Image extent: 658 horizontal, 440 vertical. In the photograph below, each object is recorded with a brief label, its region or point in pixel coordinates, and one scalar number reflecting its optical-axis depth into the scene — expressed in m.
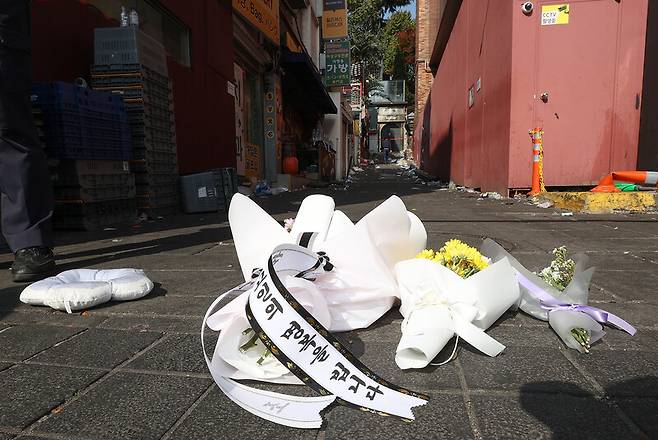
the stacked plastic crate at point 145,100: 4.62
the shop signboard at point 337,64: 16.77
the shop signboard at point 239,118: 9.42
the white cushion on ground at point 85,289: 1.87
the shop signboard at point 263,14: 8.54
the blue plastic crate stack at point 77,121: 3.76
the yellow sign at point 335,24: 17.66
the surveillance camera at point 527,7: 6.48
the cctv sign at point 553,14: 6.49
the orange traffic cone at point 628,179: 5.60
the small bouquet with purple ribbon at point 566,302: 1.46
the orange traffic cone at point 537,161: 6.50
